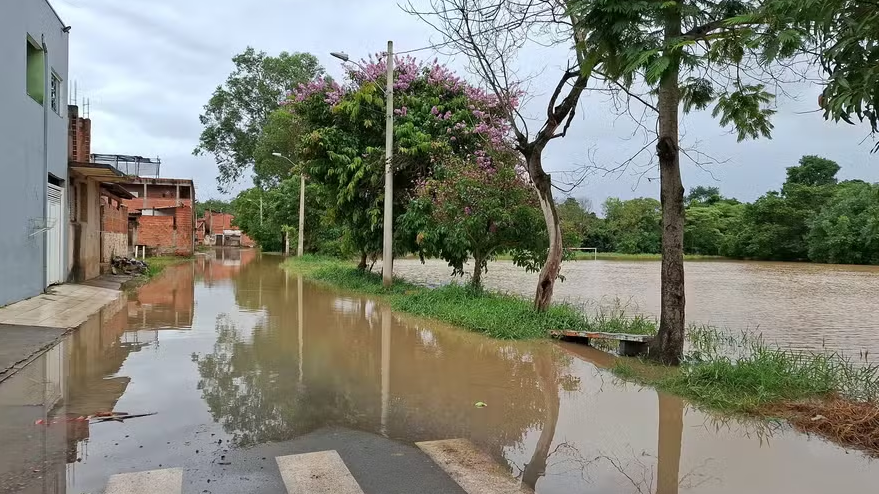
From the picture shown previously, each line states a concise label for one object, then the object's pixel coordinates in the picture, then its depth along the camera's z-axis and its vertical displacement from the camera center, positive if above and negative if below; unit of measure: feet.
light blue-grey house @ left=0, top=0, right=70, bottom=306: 37.99 +5.94
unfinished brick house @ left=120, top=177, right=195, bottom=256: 120.57 +3.32
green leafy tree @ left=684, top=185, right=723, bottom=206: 269.23 +22.65
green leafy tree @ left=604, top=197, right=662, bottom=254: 214.07 +5.86
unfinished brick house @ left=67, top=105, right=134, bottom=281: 56.34 +3.17
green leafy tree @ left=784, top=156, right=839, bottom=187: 225.35 +27.08
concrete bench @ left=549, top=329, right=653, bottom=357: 28.99 -4.83
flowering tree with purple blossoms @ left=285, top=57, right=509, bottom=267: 56.28 +10.26
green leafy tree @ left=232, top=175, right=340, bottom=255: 131.75 +5.15
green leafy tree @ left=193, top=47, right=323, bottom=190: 147.84 +33.44
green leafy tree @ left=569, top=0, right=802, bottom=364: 13.17 +4.70
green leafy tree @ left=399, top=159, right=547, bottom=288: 46.16 +2.01
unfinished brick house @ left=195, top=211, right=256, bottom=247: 253.03 +1.79
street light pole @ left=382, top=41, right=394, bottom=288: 54.19 +6.33
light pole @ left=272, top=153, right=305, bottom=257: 115.40 +3.51
